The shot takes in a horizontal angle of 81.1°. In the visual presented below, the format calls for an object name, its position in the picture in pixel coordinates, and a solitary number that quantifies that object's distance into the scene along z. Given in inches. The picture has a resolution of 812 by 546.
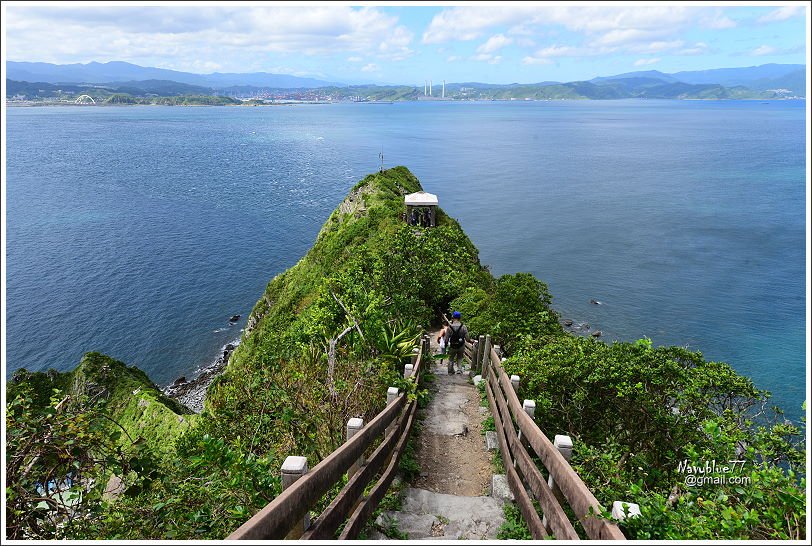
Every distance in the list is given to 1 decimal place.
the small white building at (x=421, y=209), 1205.7
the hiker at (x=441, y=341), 456.4
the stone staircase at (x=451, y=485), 195.0
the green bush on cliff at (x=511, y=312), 469.4
